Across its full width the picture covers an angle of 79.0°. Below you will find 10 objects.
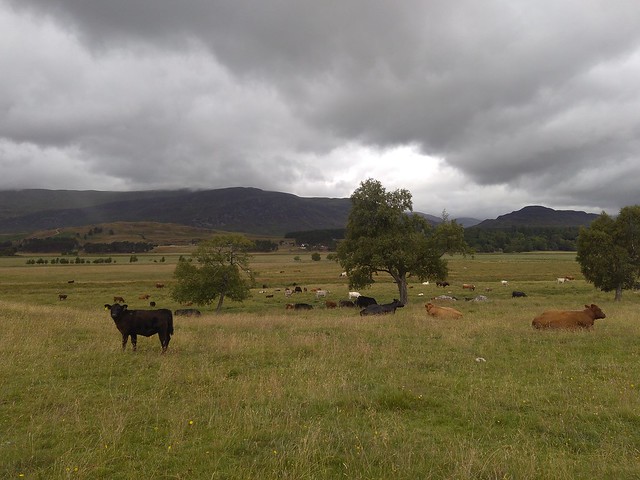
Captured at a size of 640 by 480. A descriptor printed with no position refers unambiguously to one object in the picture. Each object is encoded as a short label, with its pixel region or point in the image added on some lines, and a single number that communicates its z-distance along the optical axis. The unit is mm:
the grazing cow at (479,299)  36281
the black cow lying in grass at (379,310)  25327
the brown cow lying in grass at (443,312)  22172
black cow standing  13320
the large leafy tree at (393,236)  33906
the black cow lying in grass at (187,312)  31378
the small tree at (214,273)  34625
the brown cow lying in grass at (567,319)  16656
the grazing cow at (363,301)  34150
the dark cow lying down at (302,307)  34150
